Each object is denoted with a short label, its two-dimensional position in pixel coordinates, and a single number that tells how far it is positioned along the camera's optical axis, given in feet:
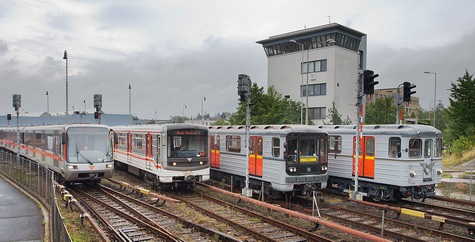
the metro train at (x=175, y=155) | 54.75
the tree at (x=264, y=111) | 114.62
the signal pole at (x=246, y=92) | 51.21
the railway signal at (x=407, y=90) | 57.77
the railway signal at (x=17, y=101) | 80.53
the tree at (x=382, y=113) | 126.62
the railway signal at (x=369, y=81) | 50.55
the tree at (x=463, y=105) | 114.11
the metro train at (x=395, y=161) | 49.32
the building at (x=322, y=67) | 158.92
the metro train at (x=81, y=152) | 55.88
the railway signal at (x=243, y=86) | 51.24
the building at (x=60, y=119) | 238.07
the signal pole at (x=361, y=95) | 50.06
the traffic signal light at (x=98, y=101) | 94.84
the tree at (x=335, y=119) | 131.64
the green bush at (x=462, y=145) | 107.04
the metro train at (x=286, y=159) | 48.91
